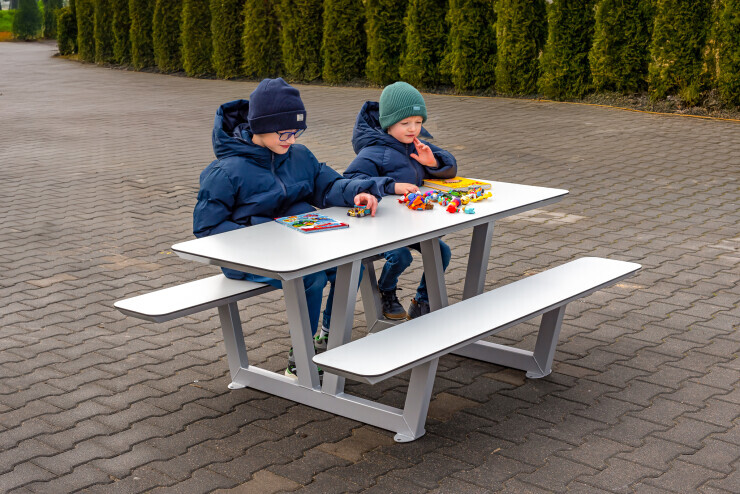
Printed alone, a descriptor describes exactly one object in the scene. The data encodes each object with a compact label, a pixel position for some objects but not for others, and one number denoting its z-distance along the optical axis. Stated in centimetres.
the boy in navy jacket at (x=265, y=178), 424
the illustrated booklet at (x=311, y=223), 410
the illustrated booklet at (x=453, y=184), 489
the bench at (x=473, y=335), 344
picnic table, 357
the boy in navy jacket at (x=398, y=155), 475
